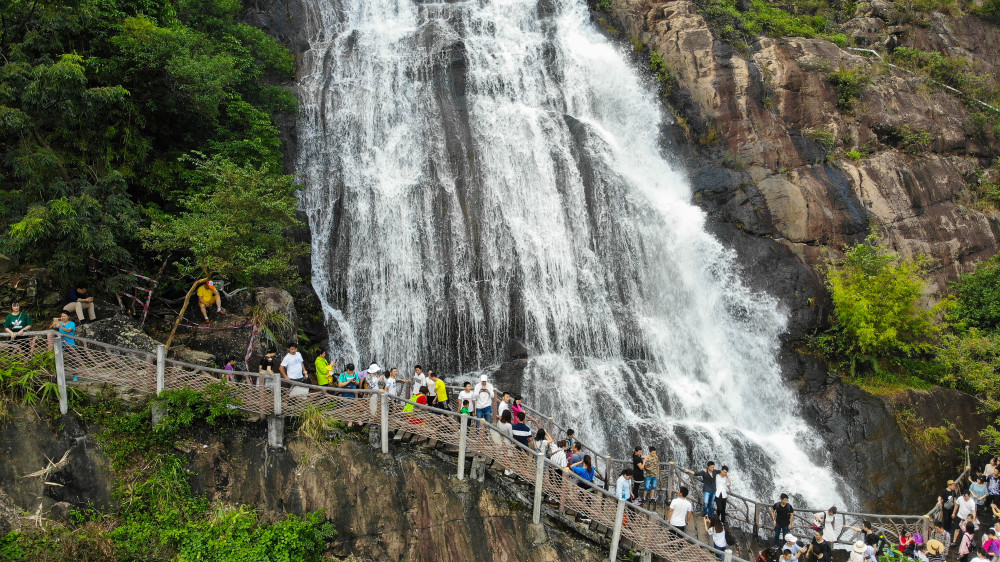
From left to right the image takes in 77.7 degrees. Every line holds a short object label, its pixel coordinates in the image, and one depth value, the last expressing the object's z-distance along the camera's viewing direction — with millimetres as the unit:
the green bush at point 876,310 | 20453
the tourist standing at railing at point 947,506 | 15312
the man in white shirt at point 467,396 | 12789
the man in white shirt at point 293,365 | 12680
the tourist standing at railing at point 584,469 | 12195
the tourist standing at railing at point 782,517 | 12758
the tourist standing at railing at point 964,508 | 14250
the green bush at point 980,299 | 22312
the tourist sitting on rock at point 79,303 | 13656
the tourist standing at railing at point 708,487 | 13039
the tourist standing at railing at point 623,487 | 12156
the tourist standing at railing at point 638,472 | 12789
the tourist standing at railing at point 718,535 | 11727
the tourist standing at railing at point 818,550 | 11609
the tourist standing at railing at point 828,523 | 13402
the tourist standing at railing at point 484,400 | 12680
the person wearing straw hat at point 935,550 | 12336
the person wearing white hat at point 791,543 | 11547
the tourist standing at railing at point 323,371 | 13023
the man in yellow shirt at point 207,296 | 15375
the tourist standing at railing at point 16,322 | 11847
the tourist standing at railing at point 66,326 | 11766
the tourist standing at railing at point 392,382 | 13094
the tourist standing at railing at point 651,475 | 13141
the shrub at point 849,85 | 26969
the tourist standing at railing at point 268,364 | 12344
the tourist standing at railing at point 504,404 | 12883
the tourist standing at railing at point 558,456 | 12117
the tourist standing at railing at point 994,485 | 15723
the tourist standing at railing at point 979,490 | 15414
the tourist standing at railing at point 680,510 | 11797
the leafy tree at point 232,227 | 14414
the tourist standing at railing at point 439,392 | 13141
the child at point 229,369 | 11555
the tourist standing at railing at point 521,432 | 12344
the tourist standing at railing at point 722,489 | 13258
